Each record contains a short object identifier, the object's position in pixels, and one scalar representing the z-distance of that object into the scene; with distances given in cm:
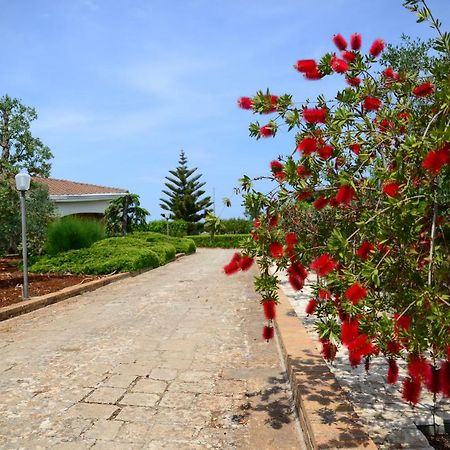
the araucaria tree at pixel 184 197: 4375
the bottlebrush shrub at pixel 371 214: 164
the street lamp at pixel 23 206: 815
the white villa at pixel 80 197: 2296
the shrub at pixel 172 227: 3819
